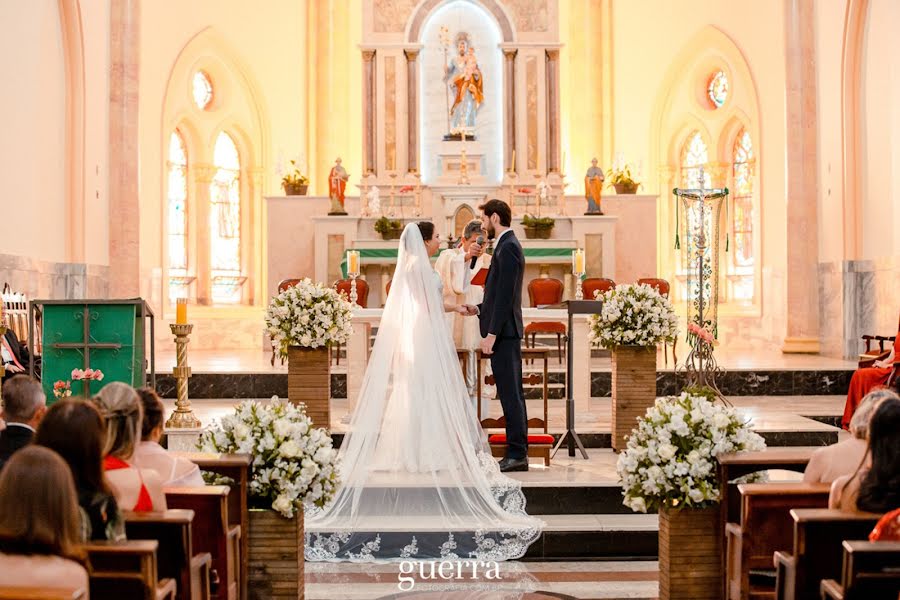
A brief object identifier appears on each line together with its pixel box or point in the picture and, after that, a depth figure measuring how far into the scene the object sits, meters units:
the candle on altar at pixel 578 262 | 13.22
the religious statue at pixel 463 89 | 18.53
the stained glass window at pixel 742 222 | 18.44
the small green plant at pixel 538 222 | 16.42
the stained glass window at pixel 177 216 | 18.50
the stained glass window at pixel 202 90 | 18.82
